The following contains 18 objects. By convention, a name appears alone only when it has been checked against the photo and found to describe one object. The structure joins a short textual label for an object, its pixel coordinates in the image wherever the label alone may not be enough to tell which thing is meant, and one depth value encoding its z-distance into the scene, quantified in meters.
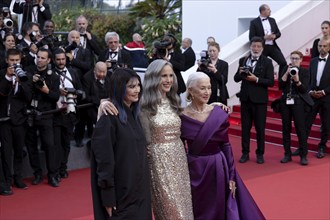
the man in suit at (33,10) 12.19
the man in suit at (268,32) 12.95
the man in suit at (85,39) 11.35
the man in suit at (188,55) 13.03
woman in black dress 4.64
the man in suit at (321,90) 10.84
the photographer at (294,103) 10.38
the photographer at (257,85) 10.51
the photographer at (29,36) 9.90
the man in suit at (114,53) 10.65
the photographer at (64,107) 9.29
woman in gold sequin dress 5.45
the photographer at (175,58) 10.70
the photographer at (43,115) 8.91
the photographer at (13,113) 8.48
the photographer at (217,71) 10.55
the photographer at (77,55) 10.37
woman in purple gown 5.75
